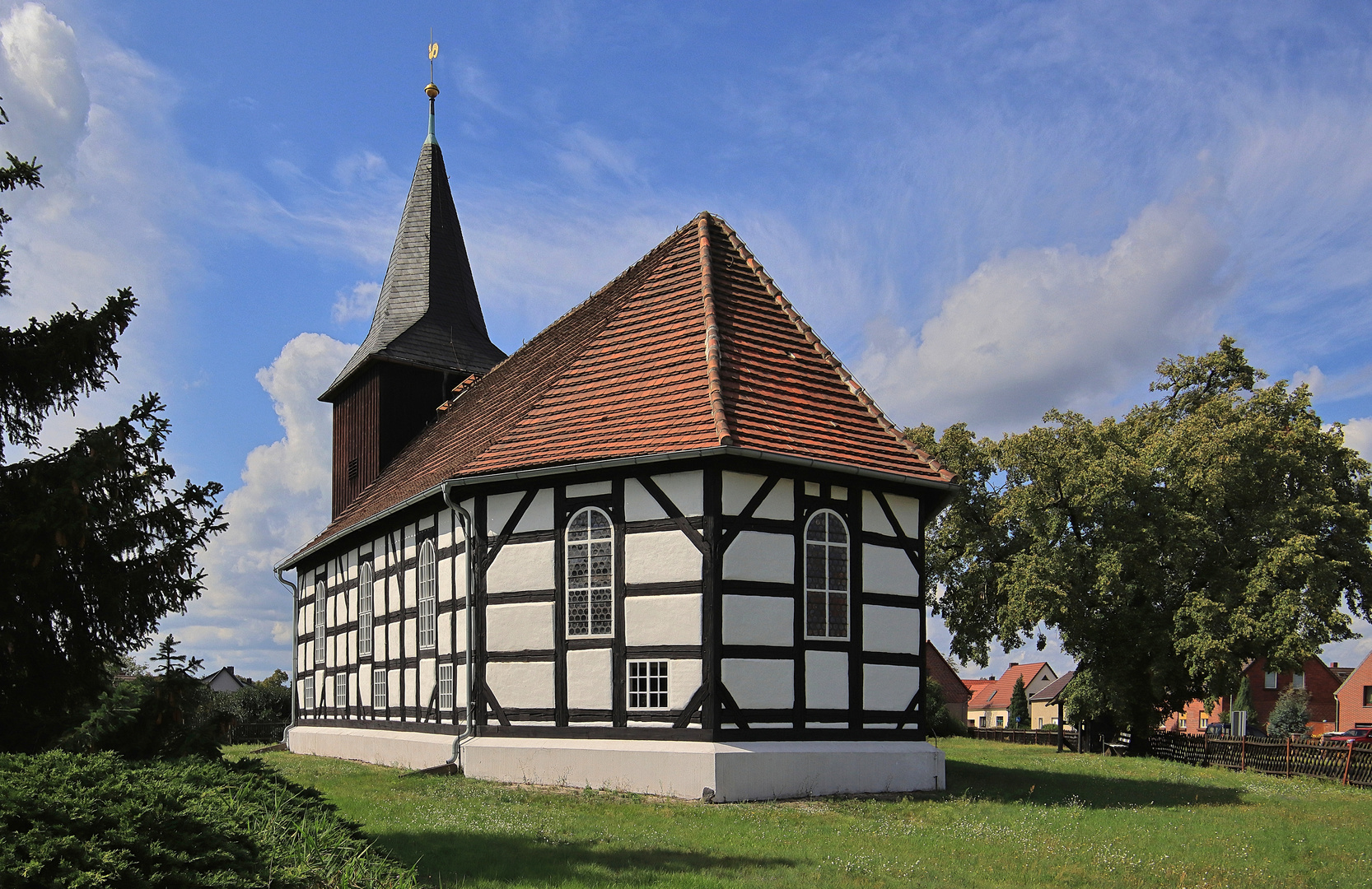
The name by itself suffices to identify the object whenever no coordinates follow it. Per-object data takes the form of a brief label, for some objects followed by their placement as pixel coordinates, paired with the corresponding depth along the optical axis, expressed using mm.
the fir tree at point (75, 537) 8047
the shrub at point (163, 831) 5703
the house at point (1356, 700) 56500
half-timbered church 14555
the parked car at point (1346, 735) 43469
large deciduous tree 27766
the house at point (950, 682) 56625
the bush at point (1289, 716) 52312
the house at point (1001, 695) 88062
